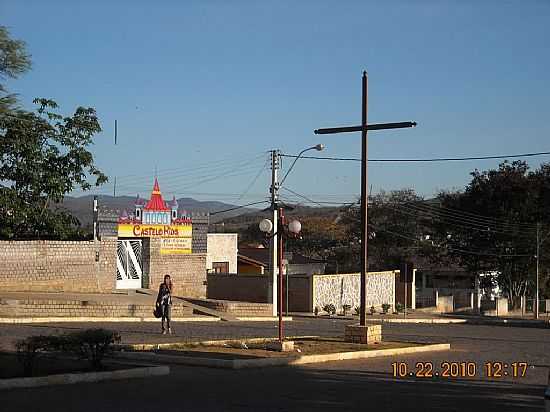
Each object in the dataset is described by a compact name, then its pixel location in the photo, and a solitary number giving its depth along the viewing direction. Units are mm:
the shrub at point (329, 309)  43344
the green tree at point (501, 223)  58281
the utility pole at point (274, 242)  38469
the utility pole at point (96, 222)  36656
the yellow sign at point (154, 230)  38188
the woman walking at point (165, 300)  23781
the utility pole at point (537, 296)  52500
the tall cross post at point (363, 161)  20859
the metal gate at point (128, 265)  38031
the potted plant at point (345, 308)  44844
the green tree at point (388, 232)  73188
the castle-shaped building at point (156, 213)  38812
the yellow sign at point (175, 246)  39625
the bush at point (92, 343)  13987
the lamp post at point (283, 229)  19250
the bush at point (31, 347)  13406
